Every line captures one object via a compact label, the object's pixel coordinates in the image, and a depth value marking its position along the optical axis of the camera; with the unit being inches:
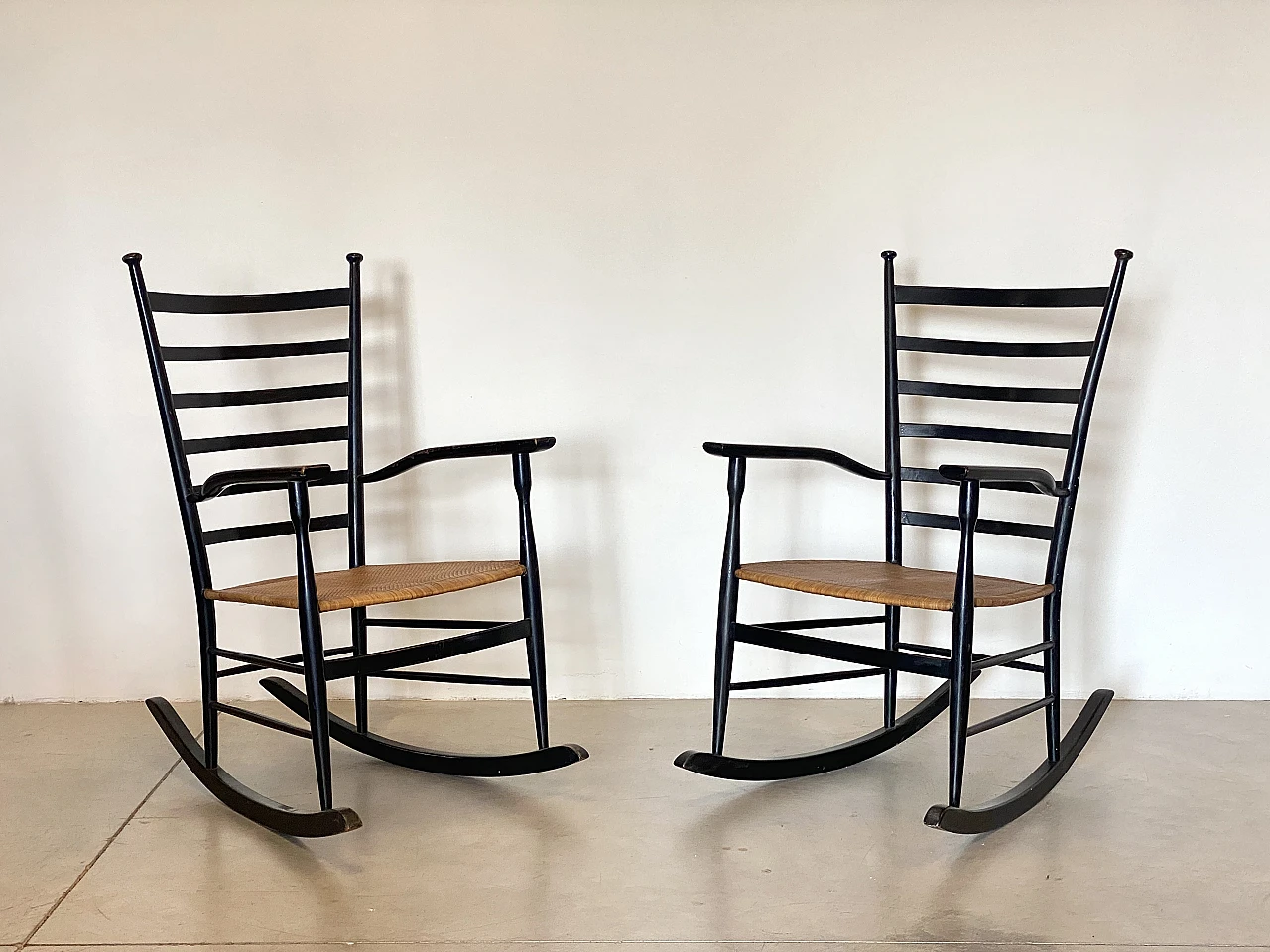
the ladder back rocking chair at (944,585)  79.0
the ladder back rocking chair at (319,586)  79.7
